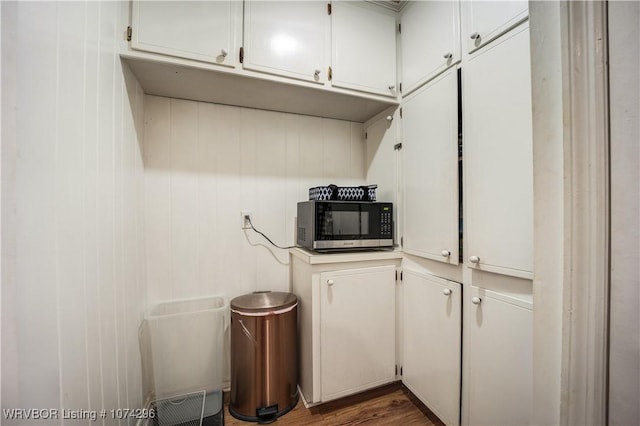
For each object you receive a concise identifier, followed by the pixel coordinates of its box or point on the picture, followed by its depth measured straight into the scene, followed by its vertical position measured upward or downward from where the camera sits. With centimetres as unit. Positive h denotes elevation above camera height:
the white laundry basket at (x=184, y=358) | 136 -84
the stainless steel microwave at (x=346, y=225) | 148 -8
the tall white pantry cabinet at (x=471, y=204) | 96 +3
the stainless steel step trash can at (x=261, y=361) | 138 -82
